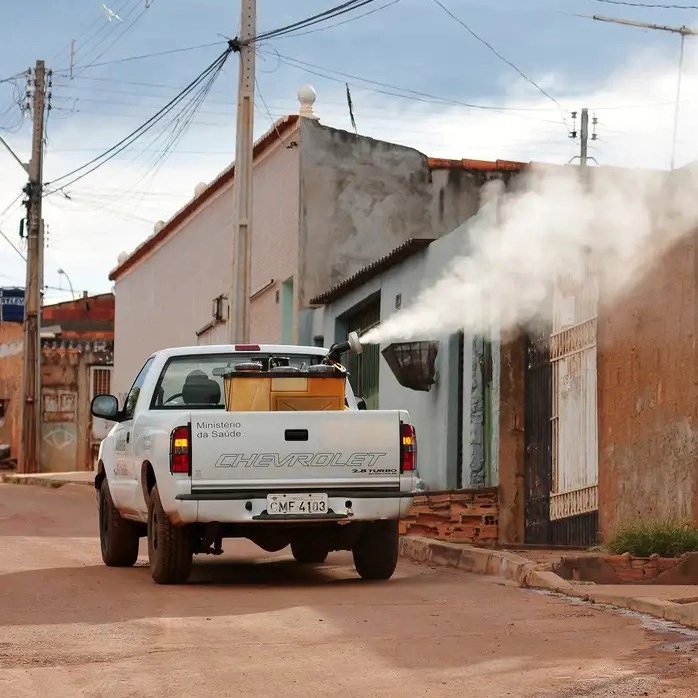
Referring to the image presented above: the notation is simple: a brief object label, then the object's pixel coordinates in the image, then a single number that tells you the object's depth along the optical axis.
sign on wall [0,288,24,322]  60.12
